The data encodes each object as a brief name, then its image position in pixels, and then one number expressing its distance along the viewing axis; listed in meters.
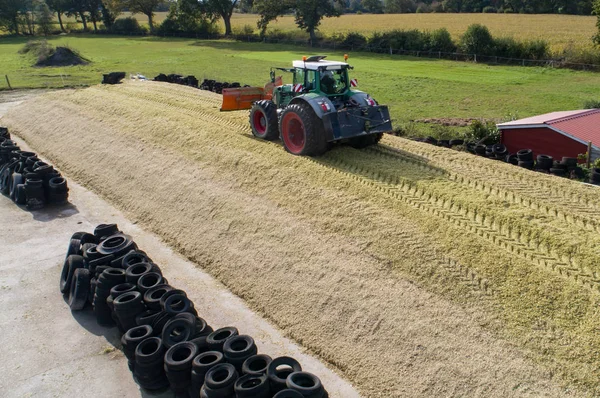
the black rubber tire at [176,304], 8.78
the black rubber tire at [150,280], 9.57
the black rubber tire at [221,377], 7.00
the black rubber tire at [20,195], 14.75
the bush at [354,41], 51.78
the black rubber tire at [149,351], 7.70
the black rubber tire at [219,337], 7.91
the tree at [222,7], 66.12
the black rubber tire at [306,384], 6.86
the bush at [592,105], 21.49
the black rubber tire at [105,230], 11.68
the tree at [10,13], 73.26
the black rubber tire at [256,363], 7.34
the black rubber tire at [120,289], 9.23
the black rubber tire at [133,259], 10.23
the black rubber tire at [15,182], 15.14
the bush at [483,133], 16.73
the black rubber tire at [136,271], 9.66
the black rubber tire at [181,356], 7.48
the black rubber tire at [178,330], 8.16
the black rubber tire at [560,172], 14.00
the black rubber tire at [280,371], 7.05
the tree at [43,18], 77.12
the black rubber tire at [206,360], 7.32
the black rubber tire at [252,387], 6.87
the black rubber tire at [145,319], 8.67
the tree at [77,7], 77.19
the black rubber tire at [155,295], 9.00
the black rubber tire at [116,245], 10.58
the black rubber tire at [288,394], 6.74
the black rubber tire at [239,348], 7.57
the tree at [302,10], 54.06
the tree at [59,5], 76.69
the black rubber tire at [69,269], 10.44
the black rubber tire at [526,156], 14.50
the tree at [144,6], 72.25
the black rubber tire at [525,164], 14.42
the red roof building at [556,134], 14.73
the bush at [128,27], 77.94
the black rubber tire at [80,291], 9.93
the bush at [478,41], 41.19
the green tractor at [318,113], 13.88
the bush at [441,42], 44.06
